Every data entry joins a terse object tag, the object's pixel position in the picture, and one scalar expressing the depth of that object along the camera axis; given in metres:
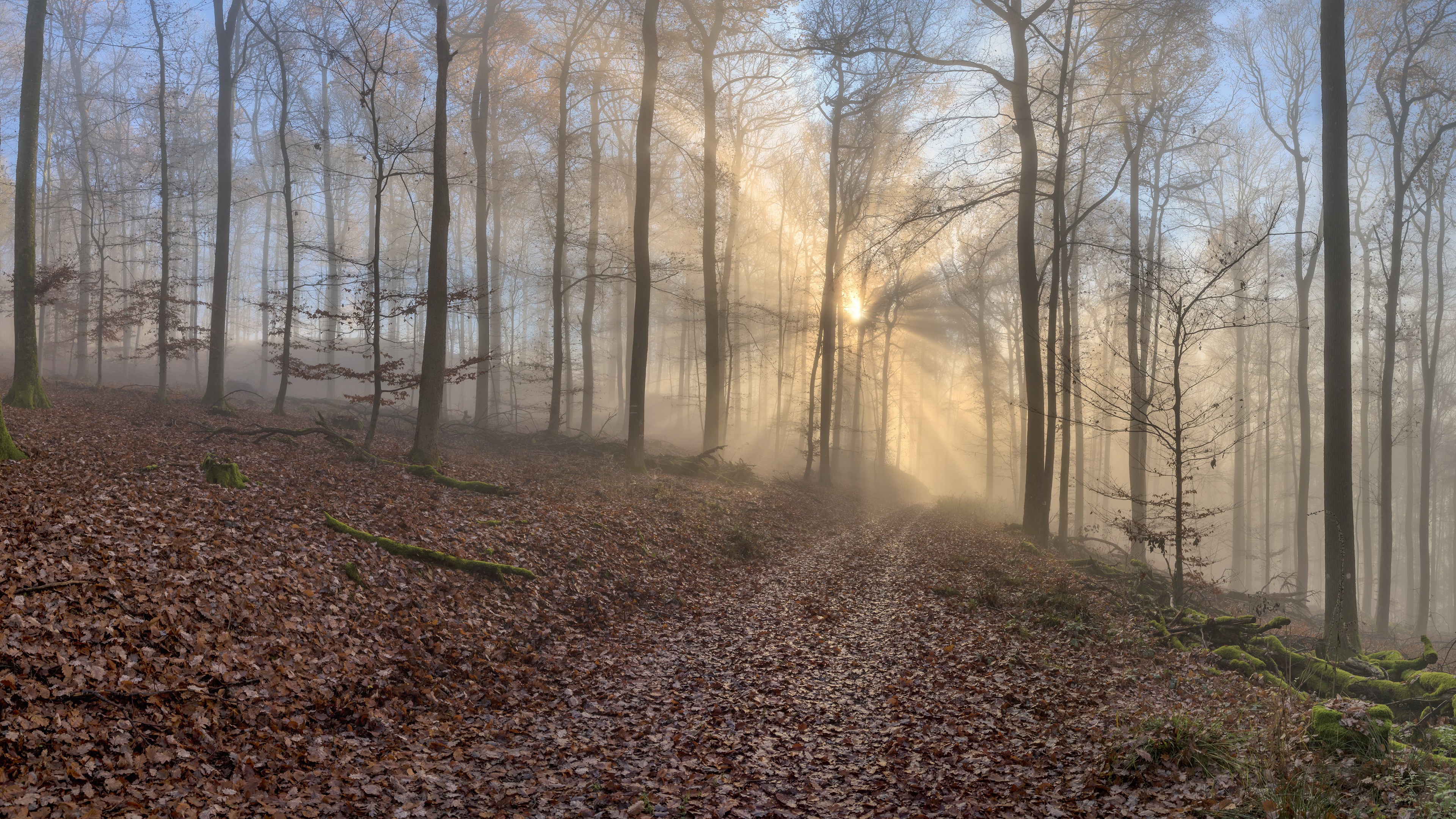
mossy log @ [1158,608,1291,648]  7.98
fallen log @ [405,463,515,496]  11.58
